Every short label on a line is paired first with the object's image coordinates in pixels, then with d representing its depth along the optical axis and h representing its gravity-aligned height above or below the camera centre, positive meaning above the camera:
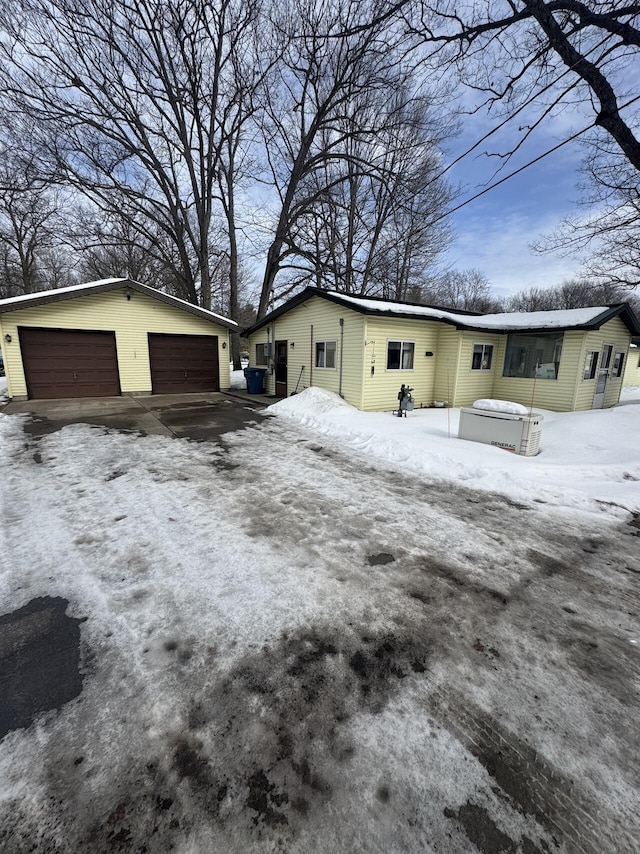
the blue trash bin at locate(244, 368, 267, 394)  14.77 -0.87
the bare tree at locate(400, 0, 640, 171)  6.88 +6.52
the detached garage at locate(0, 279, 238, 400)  11.71 +0.48
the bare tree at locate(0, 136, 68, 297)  14.78 +7.34
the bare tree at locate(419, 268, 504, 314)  45.30 +8.98
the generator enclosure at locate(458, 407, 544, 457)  6.19 -1.24
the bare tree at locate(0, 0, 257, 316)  14.02 +11.35
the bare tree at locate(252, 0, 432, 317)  13.55 +11.13
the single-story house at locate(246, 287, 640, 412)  10.41 +0.28
